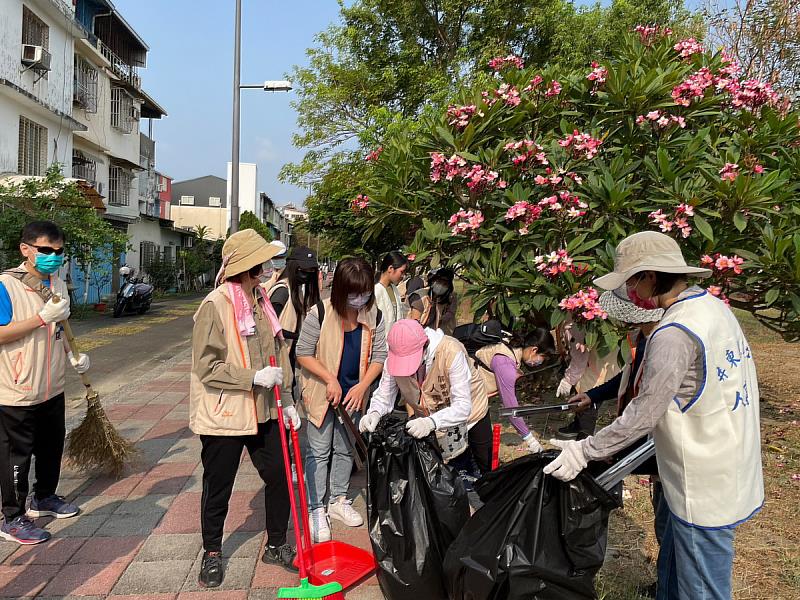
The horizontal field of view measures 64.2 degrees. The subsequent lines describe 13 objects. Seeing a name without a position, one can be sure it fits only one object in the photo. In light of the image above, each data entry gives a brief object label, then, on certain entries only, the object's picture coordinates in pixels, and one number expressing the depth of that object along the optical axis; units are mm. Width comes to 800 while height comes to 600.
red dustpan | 2988
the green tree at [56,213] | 11750
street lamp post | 10688
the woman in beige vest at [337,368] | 3602
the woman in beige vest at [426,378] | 3250
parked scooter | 16250
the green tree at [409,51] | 14391
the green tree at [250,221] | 41403
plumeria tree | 4555
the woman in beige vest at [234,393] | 3010
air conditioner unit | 15383
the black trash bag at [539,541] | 2297
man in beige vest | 3428
